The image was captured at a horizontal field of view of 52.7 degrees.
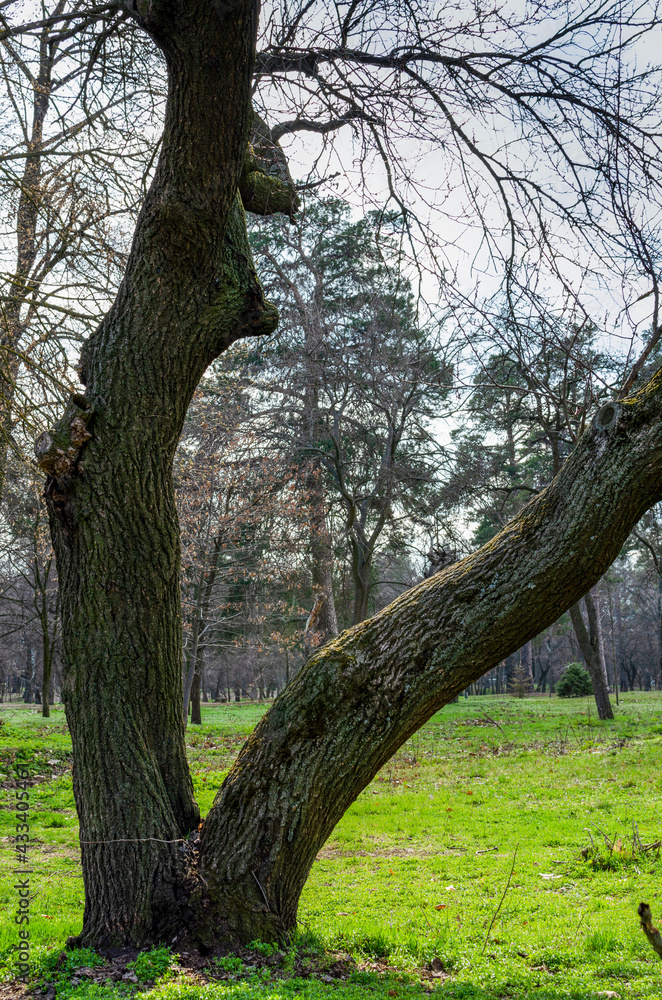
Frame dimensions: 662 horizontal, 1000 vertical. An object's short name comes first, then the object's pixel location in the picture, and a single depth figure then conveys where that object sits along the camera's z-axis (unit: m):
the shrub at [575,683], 29.41
